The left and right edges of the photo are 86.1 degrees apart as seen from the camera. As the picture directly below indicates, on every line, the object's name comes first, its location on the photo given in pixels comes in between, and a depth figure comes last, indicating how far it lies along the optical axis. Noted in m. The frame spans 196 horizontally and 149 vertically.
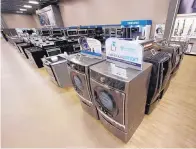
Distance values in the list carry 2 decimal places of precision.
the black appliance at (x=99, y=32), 5.81
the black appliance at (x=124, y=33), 4.61
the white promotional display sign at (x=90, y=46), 1.32
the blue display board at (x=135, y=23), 4.42
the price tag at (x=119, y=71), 0.89
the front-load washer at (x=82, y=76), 1.23
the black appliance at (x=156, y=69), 1.17
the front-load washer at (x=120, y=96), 0.88
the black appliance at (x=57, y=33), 7.00
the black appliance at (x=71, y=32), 6.70
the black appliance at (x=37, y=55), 3.60
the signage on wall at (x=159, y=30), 4.27
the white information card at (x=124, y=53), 0.92
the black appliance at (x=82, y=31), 6.15
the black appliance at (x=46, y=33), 7.47
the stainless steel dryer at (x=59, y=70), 2.29
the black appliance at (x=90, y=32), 5.86
